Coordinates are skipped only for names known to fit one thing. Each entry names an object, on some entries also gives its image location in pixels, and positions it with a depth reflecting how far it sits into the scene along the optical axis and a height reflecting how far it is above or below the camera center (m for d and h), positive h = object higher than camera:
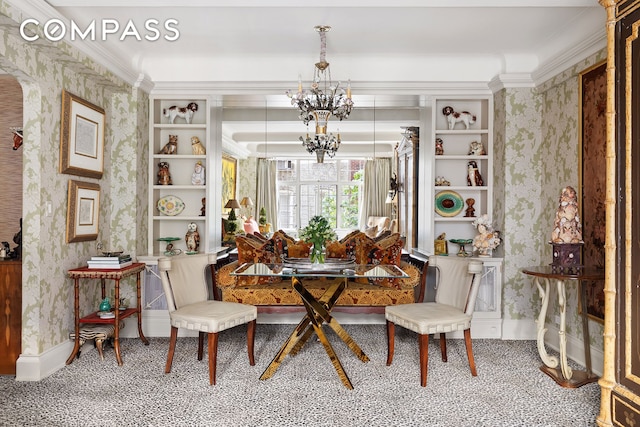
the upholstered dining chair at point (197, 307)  3.41 -0.74
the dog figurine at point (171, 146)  5.16 +0.77
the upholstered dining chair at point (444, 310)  3.41 -0.73
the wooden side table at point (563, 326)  3.34 -0.81
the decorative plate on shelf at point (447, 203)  5.15 +0.17
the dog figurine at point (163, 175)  5.15 +0.45
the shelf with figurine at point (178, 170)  5.08 +0.52
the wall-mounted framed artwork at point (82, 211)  3.93 +0.03
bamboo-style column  2.62 -0.15
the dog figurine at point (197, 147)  5.18 +0.77
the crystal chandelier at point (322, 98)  4.32 +1.13
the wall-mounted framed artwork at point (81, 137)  3.83 +0.68
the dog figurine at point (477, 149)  5.08 +0.77
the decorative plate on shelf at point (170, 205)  5.20 +0.12
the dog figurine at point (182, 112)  5.15 +1.16
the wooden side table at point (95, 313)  3.81 -0.69
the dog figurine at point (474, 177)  5.07 +0.45
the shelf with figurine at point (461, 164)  5.02 +0.62
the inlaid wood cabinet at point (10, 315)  3.56 -0.78
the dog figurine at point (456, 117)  5.11 +1.12
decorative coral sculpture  3.49 -0.01
